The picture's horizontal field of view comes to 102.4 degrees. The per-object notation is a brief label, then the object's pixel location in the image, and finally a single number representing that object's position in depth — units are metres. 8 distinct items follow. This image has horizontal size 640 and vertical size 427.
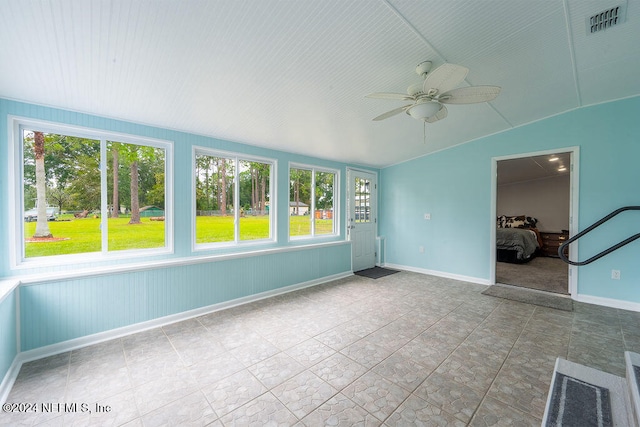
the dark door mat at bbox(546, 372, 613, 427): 1.57
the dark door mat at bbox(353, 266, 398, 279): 5.17
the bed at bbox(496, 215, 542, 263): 6.01
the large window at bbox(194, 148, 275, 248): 3.49
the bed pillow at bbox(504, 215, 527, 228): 7.53
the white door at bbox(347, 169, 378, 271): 5.43
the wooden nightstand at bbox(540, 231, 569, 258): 6.93
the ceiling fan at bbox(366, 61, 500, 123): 1.76
